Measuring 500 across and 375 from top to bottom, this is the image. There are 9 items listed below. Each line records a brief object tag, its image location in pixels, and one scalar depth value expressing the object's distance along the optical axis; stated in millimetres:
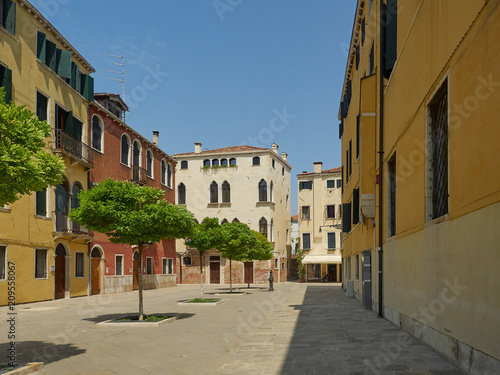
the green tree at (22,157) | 7086
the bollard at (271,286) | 33750
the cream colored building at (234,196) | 49469
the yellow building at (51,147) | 21281
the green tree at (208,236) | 26359
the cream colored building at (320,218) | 50000
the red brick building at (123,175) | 29266
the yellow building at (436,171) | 6117
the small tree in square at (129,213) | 13523
